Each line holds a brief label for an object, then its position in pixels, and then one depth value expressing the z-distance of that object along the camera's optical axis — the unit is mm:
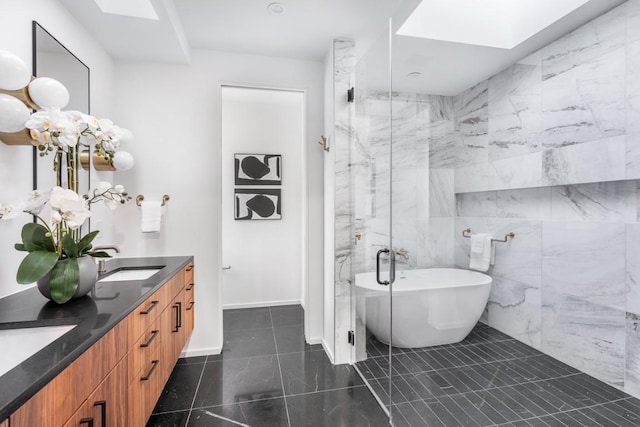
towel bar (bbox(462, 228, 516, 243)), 1693
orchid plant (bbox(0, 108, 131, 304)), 1156
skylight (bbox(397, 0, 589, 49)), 1600
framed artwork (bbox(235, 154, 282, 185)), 3787
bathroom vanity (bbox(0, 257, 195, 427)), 747
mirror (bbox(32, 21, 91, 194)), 1610
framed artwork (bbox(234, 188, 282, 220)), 3809
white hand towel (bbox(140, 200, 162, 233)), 2467
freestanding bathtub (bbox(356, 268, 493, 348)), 1828
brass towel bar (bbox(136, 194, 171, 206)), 2520
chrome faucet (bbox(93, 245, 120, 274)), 1953
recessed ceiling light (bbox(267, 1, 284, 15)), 2055
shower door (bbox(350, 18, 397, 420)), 2090
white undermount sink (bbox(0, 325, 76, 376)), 896
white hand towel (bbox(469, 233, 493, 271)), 1755
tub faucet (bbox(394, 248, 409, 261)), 1995
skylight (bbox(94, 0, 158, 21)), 1932
